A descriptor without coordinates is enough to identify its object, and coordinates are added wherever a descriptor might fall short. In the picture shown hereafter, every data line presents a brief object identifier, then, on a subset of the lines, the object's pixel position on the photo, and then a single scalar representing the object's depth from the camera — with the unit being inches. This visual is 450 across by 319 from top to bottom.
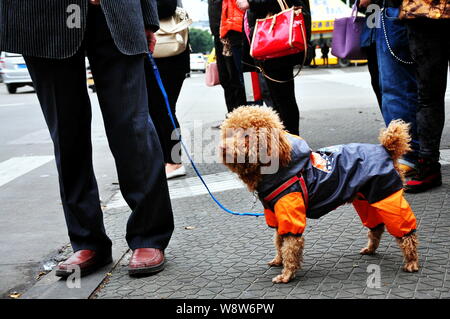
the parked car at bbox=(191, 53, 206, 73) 1868.8
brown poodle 110.8
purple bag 201.0
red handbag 179.3
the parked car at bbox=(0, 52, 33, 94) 885.8
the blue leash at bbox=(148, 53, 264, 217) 132.9
